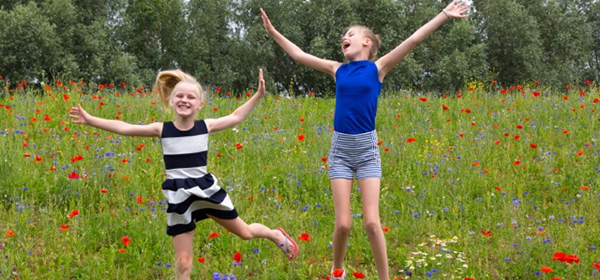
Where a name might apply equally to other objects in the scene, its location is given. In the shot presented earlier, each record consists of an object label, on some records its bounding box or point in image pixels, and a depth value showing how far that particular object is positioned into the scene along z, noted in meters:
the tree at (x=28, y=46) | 27.53
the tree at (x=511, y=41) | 37.06
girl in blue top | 4.13
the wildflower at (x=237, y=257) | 4.01
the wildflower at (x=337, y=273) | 3.68
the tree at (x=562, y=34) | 39.84
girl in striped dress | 3.90
